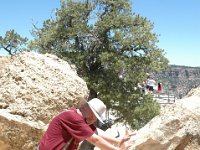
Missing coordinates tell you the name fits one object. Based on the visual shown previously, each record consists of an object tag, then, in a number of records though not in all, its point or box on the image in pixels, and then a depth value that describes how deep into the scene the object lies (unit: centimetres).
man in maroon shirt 311
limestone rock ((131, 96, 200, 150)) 414
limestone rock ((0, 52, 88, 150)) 528
